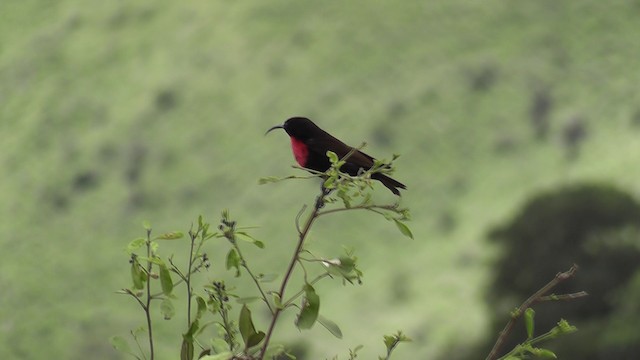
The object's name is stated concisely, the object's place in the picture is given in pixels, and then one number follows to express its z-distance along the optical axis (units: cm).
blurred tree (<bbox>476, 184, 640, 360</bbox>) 7906
